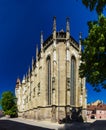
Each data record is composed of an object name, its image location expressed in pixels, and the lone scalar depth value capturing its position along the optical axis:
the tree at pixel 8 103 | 38.59
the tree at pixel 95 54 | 10.23
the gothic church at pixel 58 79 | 22.50
